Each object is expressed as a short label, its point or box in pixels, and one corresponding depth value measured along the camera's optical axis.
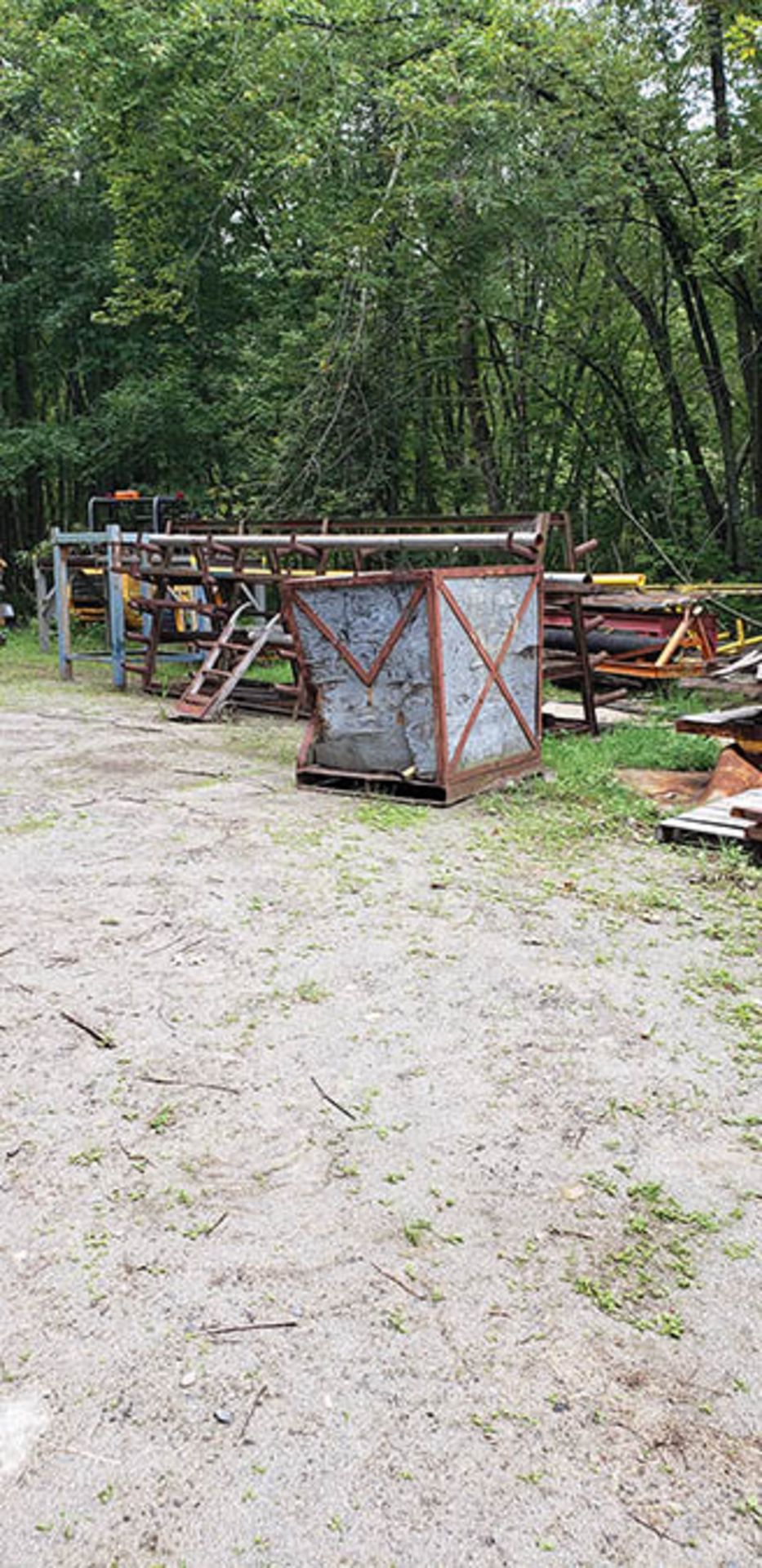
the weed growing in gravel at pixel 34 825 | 5.46
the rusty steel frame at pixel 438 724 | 5.83
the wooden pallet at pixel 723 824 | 4.95
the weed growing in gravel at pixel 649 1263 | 1.94
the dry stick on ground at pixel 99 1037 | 3.01
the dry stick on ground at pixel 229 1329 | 1.88
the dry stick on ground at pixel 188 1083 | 2.77
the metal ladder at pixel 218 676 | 9.10
